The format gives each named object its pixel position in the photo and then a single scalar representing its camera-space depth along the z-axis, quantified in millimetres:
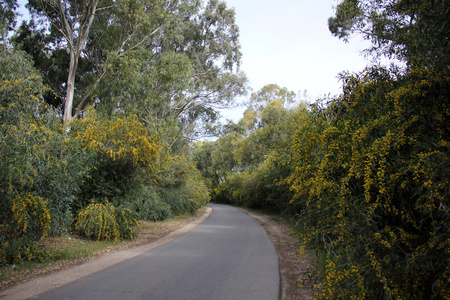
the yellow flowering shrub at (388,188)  3301
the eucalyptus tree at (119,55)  16938
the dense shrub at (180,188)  21062
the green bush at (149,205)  12957
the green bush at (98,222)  10312
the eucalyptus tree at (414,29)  3936
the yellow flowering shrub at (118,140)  10836
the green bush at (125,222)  11125
